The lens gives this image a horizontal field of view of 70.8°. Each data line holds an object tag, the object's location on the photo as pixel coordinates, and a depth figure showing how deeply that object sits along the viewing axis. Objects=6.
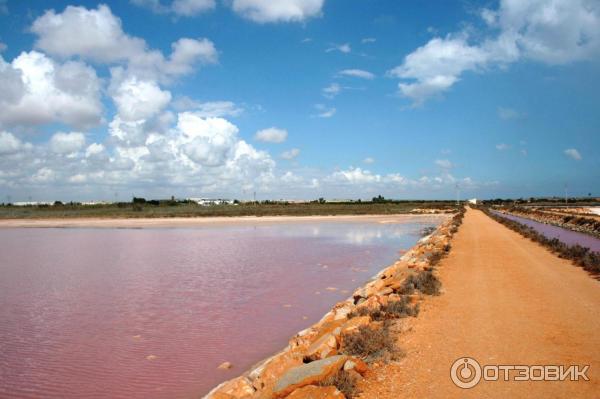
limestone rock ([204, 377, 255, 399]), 5.53
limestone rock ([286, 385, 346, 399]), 4.37
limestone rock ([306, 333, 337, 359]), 5.75
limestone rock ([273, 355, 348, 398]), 4.73
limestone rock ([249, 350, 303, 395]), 5.76
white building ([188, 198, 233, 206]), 144.59
